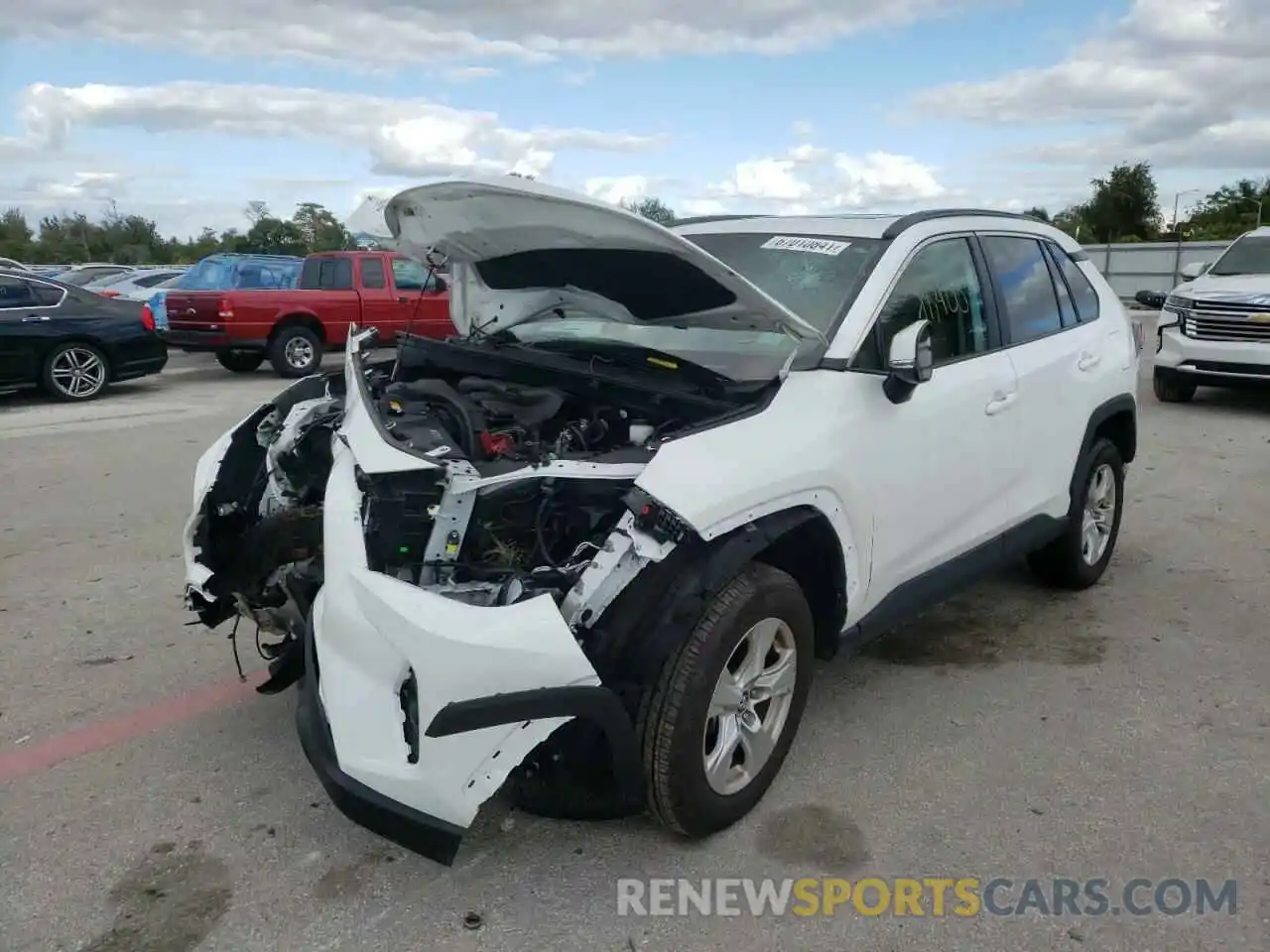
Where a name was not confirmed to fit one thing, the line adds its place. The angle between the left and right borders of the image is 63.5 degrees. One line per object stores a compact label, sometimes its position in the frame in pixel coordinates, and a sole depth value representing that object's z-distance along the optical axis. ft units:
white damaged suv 8.21
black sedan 37.22
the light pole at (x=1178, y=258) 96.73
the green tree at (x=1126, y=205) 176.35
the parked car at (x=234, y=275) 47.67
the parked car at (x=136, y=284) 56.49
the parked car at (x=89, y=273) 71.15
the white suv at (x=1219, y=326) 33.40
